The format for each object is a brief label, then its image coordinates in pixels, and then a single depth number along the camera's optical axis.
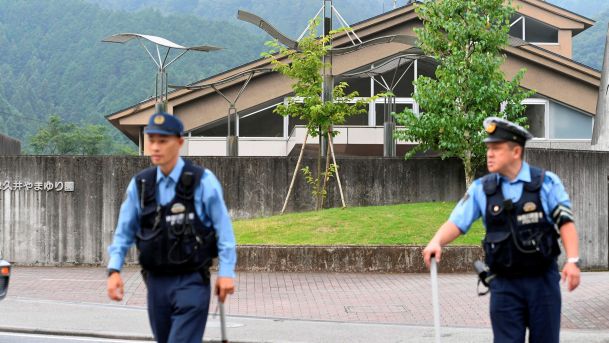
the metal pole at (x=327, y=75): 25.78
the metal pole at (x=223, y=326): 6.35
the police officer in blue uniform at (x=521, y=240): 6.16
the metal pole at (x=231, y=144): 28.55
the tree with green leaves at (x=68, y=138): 73.19
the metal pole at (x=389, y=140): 29.80
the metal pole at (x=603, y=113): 20.22
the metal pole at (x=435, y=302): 6.80
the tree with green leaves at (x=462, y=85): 23.98
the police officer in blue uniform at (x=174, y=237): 6.05
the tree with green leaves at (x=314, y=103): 24.25
